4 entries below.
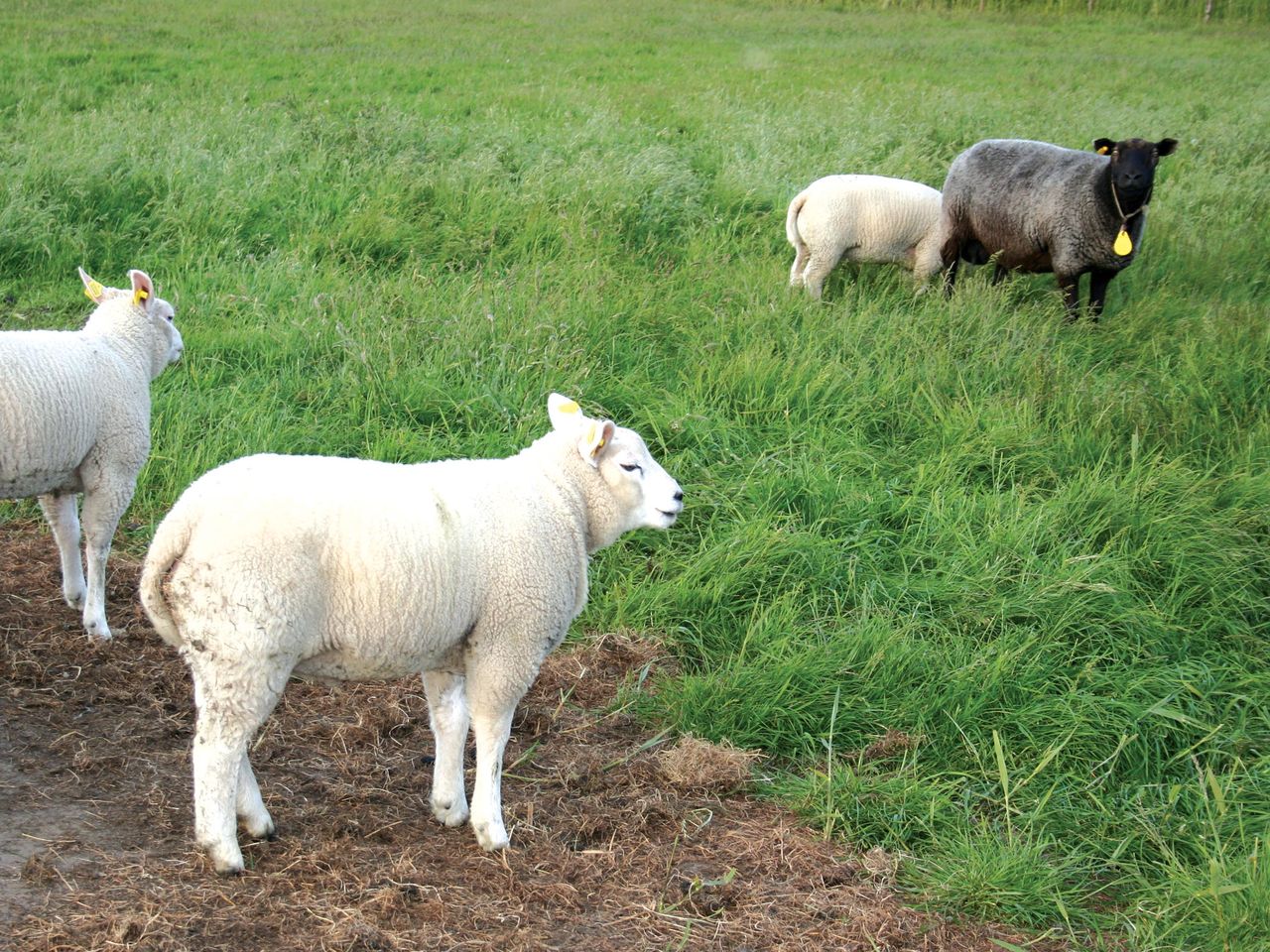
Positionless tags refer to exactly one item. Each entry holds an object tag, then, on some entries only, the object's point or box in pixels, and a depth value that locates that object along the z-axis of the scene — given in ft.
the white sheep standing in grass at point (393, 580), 10.75
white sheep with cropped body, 15.11
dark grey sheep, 27.66
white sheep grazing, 29.43
